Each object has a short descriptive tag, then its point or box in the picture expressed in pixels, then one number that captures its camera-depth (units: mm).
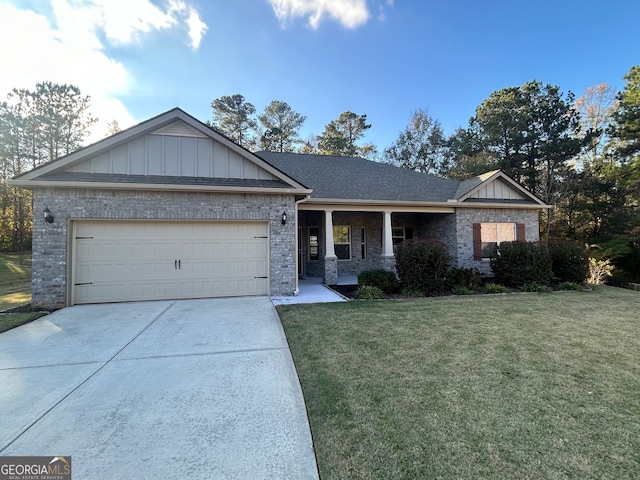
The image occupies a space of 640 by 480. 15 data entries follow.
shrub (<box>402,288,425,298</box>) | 8648
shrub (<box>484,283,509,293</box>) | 9141
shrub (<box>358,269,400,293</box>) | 9266
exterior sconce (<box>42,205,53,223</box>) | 7098
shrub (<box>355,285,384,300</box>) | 8305
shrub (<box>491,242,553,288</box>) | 9703
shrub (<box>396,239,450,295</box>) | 8867
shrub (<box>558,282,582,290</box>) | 9581
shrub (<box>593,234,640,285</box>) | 16047
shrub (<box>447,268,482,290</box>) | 9469
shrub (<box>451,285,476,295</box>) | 8945
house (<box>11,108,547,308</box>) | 7238
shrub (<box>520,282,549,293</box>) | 9258
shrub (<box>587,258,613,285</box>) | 11953
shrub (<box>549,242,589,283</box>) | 10023
